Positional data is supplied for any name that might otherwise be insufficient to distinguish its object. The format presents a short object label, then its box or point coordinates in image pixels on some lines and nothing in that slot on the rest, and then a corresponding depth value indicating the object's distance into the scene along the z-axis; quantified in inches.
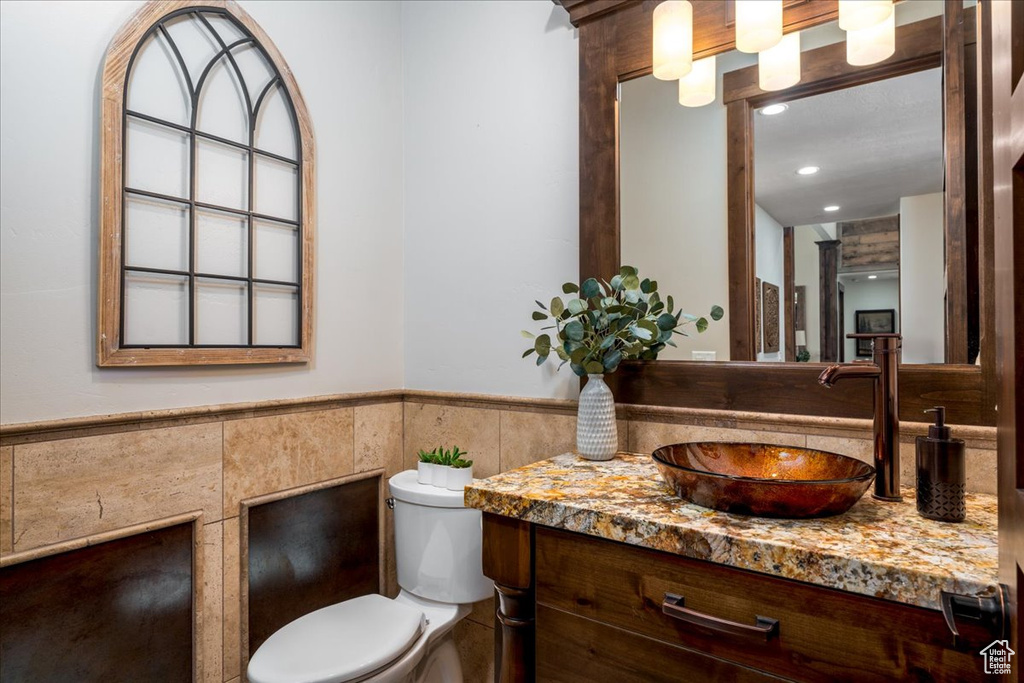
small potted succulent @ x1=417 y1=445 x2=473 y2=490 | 63.7
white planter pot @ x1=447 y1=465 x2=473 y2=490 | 63.4
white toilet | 55.4
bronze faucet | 40.9
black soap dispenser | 36.3
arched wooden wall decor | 51.9
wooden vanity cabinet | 29.7
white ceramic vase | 54.6
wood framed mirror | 44.4
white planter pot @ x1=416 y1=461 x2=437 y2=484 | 64.7
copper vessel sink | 35.9
